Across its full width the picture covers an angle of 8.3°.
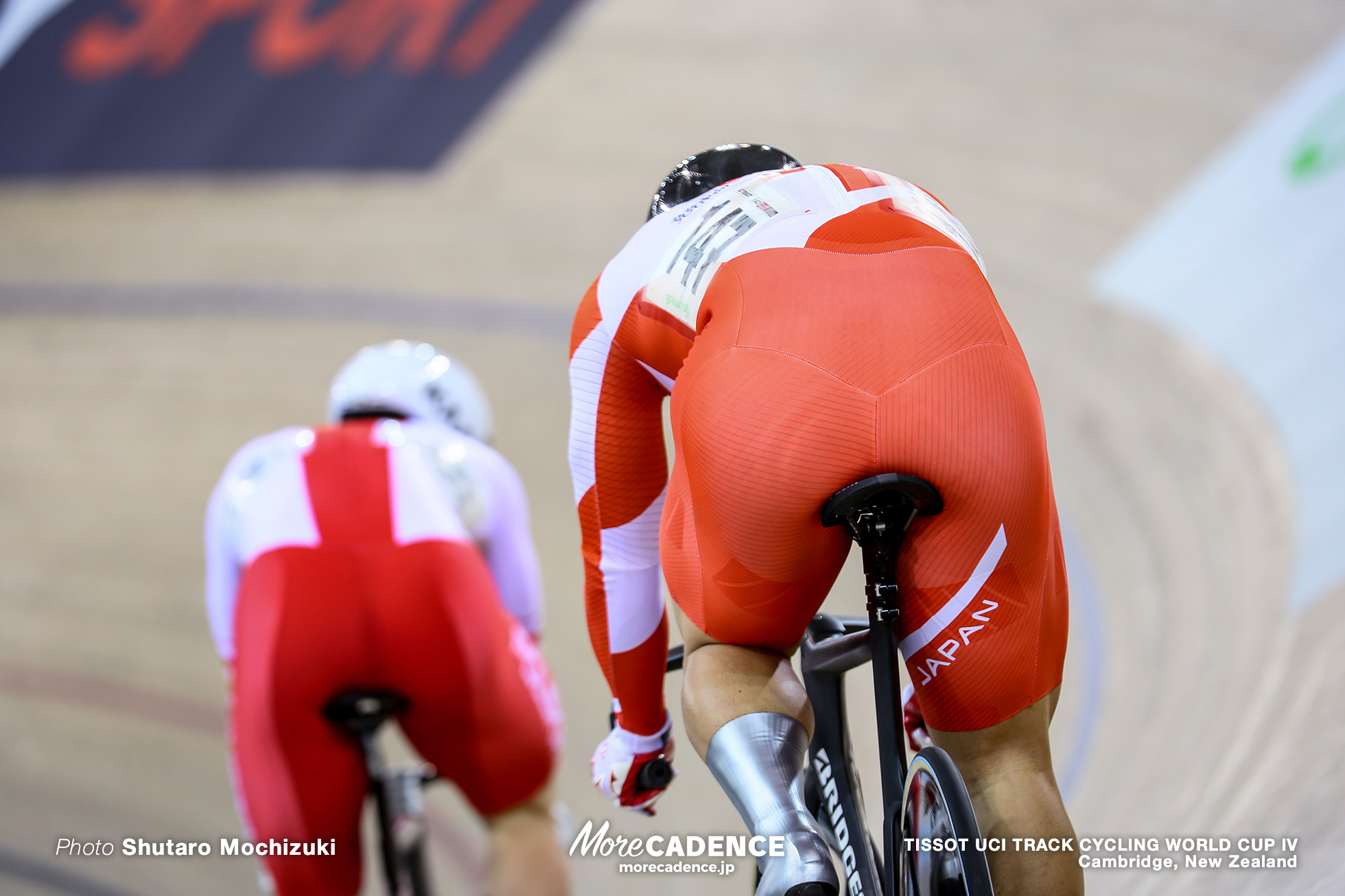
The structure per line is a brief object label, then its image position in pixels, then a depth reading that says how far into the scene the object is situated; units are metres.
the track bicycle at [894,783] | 12.30
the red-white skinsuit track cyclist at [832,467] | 12.32
